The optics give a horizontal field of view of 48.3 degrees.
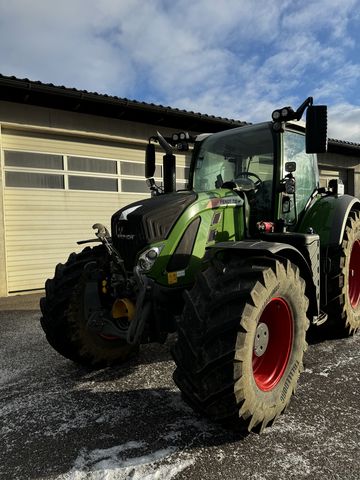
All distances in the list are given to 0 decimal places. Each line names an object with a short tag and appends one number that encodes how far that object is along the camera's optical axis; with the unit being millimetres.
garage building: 7664
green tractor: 2287
